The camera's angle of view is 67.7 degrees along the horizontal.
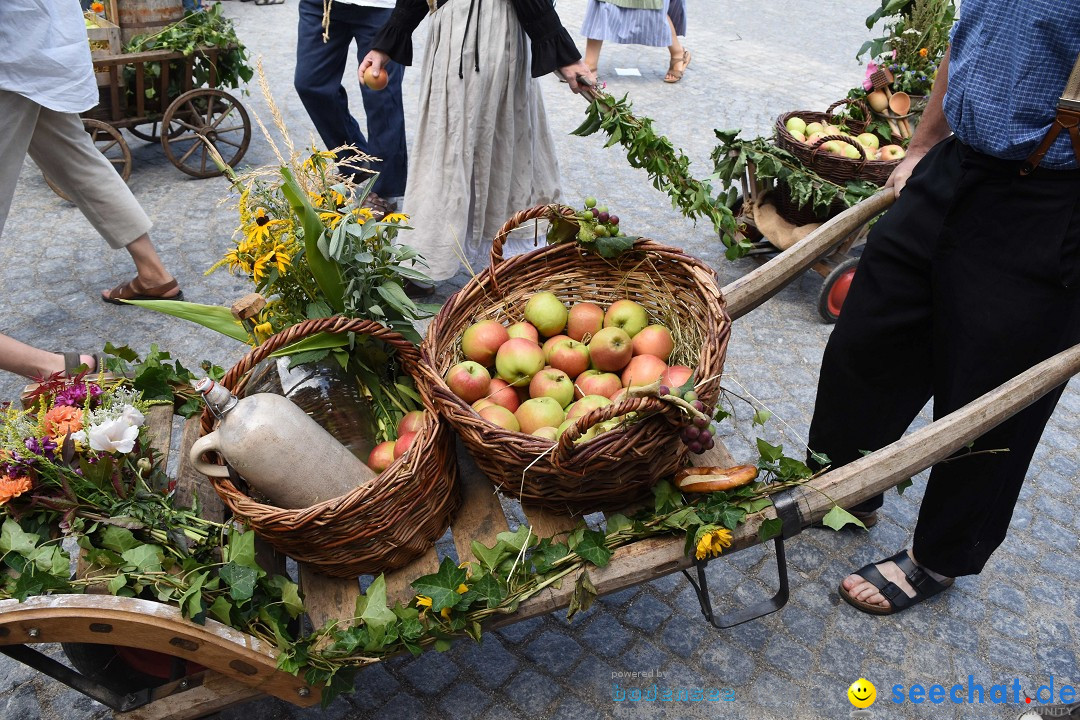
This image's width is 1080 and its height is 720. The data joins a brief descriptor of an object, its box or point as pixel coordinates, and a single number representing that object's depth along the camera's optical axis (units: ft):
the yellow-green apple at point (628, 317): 7.11
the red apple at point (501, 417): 6.06
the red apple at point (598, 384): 6.56
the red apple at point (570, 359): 6.84
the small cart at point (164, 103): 15.97
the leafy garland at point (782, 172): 12.67
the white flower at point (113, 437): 5.75
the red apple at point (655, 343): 6.88
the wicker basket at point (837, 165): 12.60
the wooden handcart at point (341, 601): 5.01
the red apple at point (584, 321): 7.23
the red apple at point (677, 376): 6.24
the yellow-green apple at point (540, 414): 6.20
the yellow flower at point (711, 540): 5.51
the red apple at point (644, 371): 6.47
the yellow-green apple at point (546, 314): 7.18
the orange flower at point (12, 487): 5.65
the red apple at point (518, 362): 6.65
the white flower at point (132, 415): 6.06
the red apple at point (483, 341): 6.82
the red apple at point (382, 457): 6.44
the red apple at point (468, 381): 6.44
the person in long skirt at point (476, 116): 11.18
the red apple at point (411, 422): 6.56
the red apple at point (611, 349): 6.74
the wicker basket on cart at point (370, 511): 5.31
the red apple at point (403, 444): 6.26
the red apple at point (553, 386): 6.47
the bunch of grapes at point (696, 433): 5.09
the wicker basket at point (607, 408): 5.27
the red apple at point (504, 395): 6.56
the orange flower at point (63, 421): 6.01
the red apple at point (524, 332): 7.02
